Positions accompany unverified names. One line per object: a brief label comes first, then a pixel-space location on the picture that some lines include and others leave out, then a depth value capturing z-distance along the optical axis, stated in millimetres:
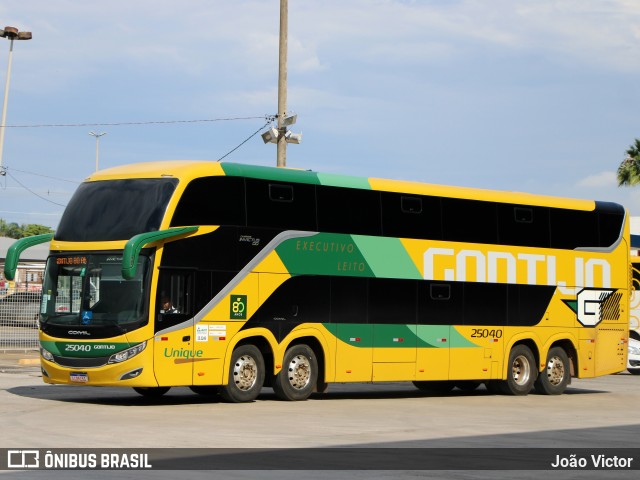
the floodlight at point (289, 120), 31766
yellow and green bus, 20875
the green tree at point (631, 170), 60188
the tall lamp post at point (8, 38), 52500
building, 36688
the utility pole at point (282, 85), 31719
